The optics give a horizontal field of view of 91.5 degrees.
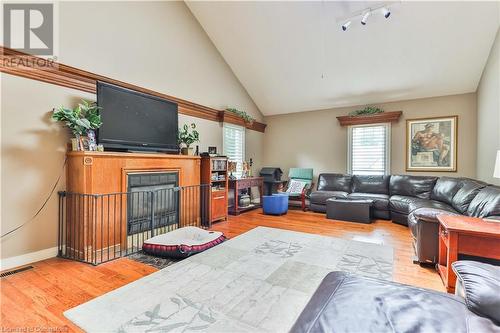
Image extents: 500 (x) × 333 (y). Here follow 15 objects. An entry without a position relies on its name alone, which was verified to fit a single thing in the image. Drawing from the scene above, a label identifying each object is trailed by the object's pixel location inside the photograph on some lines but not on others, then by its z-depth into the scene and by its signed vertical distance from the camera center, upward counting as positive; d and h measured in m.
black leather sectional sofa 2.70 -0.55
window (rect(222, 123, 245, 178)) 5.88 +0.52
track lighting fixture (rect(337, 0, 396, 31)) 3.65 +2.43
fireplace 3.45 -0.56
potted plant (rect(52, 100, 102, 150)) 2.84 +0.53
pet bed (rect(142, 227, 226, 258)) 2.90 -1.01
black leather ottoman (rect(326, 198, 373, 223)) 4.78 -0.90
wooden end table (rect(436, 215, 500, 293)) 1.94 -0.61
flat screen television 3.25 +0.65
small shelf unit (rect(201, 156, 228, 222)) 4.65 -0.34
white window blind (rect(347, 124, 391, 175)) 5.84 +0.41
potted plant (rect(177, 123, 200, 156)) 4.46 +0.48
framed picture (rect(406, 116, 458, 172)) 5.17 +0.49
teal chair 6.05 -0.54
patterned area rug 1.73 -1.11
